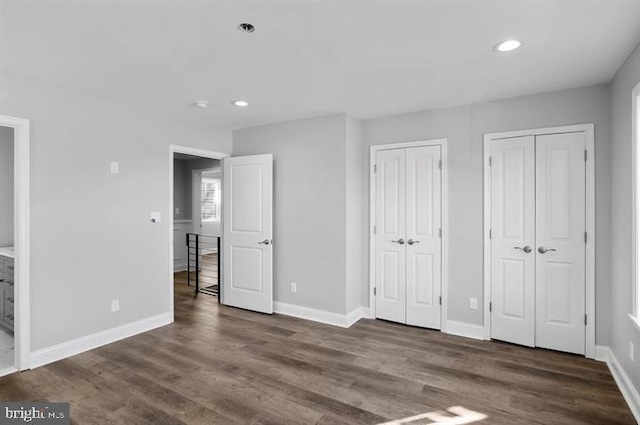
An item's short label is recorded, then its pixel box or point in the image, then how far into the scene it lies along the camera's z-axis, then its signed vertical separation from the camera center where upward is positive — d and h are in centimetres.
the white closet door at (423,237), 381 -29
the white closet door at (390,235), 402 -30
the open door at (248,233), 440 -29
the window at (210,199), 872 +29
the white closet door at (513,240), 333 -30
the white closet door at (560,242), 313 -29
